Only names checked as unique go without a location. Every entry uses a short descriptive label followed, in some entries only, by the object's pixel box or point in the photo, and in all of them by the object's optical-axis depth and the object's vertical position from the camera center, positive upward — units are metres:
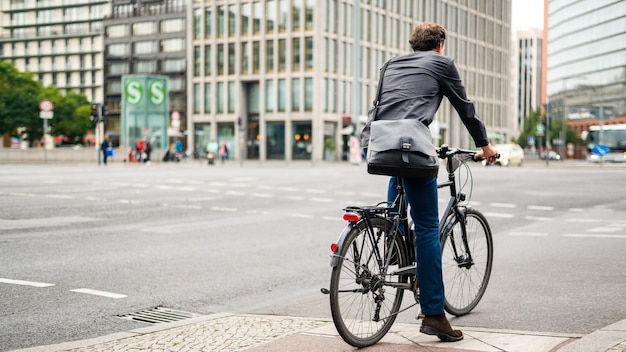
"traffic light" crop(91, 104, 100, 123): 44.75 +2.16
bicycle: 4.26 -0.66
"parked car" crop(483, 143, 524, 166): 52.36 +0.03
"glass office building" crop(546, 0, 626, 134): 60.34 +9.74
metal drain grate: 5.68 -1.23
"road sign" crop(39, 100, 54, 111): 43.22 +2.50
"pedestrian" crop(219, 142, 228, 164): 53.88 +0.03
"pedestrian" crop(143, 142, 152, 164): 47.61 -0.07
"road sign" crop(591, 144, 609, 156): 45.38 +0.25
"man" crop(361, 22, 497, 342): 4.42 +0.24
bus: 65.72 +1.31
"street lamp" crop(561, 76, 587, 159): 78.87 +7.15
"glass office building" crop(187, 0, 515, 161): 72.56 +8.46
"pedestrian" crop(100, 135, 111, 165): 43.52 +0.14
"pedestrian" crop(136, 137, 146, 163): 47.22 +0.17
